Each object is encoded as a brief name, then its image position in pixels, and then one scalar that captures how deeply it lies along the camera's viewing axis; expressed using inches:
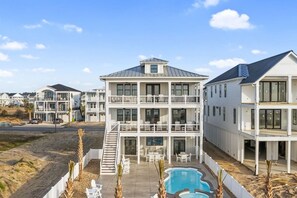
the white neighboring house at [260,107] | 705.9
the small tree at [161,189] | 312.0
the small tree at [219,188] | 348.3
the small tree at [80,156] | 591.4
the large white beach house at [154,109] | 783.7
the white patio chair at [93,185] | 511.4
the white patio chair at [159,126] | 796.6
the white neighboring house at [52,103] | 1987.3
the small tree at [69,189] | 396.0
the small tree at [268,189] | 389.1
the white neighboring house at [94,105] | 2005.9
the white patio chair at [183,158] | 780.5
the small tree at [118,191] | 335.7
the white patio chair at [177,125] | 793.6
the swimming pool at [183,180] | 575.0
